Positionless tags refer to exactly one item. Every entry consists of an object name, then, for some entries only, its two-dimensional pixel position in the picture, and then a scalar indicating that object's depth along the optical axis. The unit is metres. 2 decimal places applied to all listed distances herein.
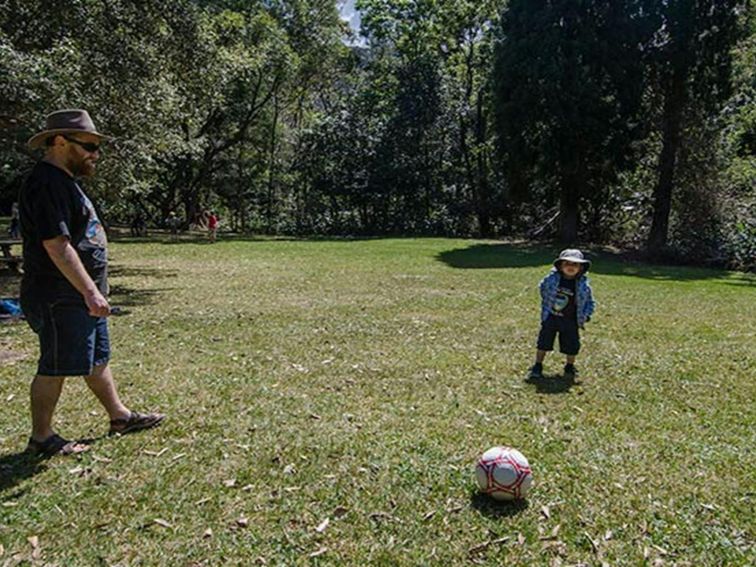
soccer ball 3.28
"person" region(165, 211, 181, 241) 29.25
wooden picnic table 13.55
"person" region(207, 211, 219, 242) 25.34
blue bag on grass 8.54
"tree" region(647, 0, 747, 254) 19.61
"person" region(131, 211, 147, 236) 29.28
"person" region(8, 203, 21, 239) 18.00
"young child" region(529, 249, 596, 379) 5.69
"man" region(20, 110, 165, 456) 3.36
